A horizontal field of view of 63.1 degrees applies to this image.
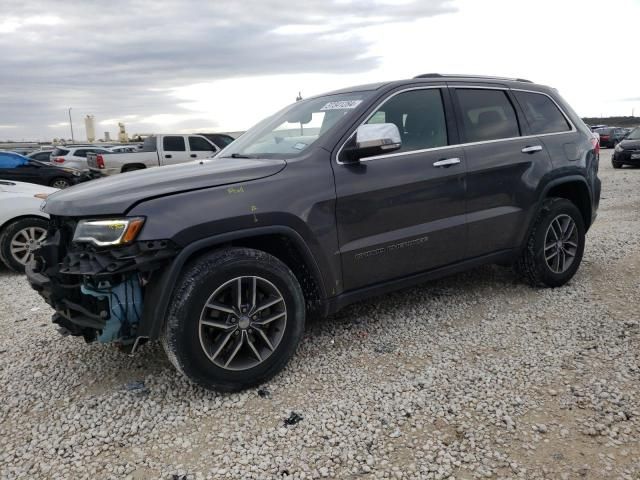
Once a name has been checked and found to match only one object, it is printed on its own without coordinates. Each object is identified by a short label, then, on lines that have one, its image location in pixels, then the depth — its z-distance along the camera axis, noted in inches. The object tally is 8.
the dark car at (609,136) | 1249.4
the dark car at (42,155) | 904.3
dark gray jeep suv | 112.7
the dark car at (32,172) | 489.7
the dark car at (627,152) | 697.6
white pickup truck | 630.5
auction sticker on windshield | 145.2
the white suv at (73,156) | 743.1
